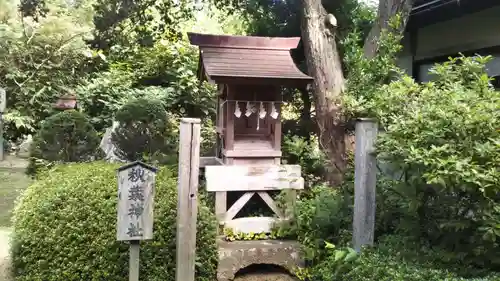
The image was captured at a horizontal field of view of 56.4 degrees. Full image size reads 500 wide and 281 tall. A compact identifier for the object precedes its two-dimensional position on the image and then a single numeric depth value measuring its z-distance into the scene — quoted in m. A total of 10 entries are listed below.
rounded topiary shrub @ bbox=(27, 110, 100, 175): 8.10
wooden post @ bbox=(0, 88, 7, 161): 13.71
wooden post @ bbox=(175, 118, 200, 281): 4.83
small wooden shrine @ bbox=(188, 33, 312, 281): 5.79
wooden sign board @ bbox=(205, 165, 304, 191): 5.87
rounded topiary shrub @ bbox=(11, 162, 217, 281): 4.87
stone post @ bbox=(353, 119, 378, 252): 4.93
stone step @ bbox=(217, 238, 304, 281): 5.58
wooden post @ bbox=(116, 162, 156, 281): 4.23
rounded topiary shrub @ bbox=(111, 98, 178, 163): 7.69
